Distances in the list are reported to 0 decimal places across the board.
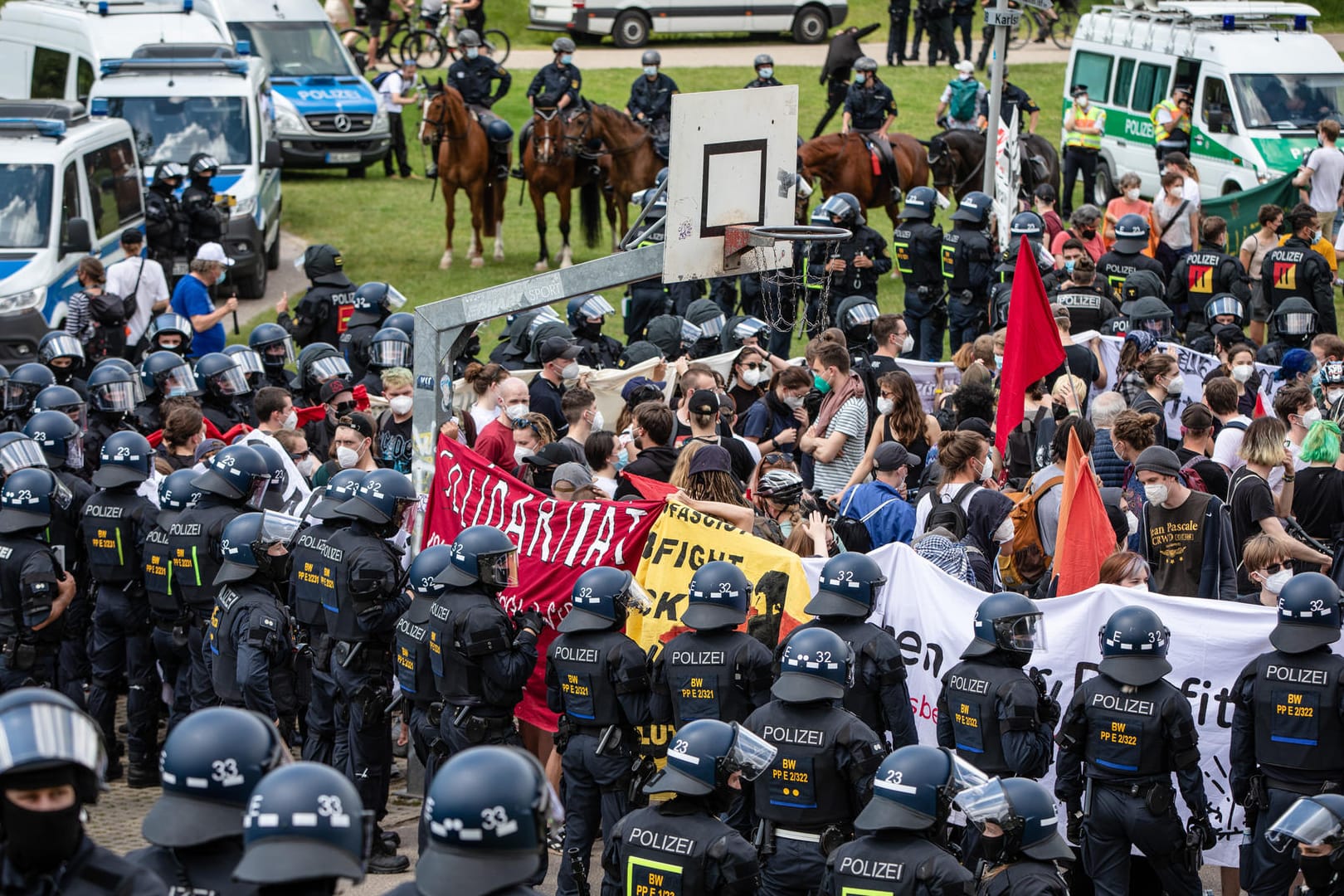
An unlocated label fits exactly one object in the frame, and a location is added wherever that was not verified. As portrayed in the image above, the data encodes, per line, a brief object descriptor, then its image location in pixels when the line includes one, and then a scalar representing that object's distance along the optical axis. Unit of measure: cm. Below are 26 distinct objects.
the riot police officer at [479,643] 1636
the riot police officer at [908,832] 1204
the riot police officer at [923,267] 3306
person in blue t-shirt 3181
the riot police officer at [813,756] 1405
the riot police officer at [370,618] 1756
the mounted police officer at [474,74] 4591
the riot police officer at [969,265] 3231
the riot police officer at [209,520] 1872
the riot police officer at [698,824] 1265
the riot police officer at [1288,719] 1491
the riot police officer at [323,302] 3023
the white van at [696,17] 6900
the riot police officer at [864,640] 1562
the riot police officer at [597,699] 1591
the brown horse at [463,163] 4181
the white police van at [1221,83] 4525
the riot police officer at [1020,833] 1225
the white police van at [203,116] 4153
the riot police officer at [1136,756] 1473
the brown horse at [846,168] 4322
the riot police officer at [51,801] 882
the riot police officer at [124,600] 1975
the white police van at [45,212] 3197
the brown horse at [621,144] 4309
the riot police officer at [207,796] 986
